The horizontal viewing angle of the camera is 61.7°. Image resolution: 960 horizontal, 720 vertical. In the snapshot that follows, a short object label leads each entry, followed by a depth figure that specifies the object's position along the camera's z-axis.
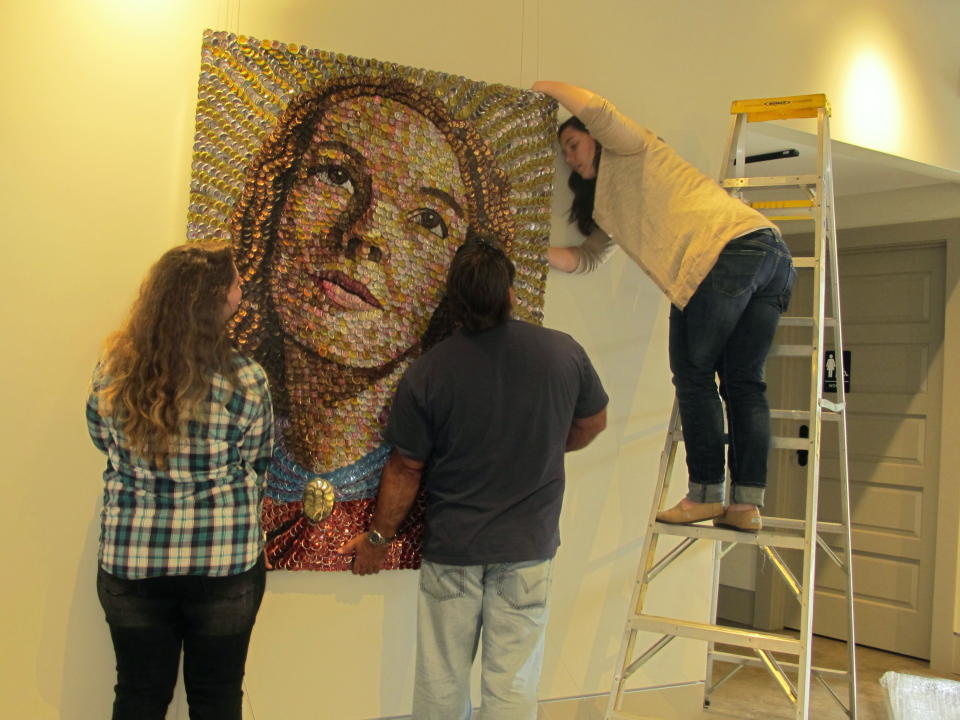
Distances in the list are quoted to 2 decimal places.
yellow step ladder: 2.07
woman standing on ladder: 2.08
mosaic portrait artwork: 2.07
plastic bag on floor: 3.17
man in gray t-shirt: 1.89
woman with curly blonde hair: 1.58
